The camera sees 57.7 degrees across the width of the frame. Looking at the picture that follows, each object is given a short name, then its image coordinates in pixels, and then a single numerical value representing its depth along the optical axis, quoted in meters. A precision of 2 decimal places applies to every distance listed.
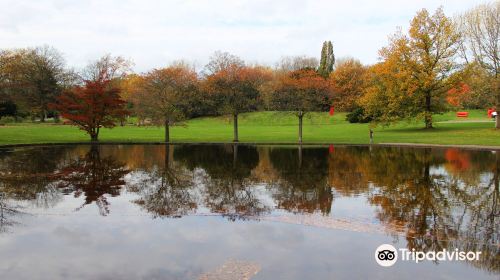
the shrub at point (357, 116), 63.19
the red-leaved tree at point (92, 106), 39.56
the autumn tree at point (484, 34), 47.53
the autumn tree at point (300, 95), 38.41
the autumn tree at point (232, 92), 39.25
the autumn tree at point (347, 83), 77.19
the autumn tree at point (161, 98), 38.97
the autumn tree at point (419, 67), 44.84
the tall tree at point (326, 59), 90.54
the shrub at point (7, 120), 64.57
